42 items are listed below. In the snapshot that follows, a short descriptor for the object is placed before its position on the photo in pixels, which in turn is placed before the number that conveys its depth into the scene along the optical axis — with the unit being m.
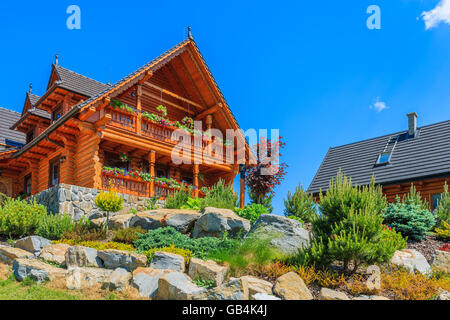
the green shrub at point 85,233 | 11.62
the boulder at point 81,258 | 9.59
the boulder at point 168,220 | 12.14
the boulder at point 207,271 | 8.25
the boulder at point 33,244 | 10.59
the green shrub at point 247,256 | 8.81
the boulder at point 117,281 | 8.31
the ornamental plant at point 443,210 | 13.71
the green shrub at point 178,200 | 14.64
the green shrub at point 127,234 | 11.36
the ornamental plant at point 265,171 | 17.69
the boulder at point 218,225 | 11.43
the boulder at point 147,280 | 8.18
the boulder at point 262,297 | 7.45
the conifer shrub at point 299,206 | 14.25
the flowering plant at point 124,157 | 18.00
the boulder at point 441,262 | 10.25
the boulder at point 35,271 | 8.70
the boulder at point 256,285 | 7.67
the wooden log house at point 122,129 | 16.28
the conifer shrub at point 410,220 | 12.18
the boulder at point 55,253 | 10.05
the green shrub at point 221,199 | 13.77
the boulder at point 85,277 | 8.42
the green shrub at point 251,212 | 12.66
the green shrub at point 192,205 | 14.17
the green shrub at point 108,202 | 12.70
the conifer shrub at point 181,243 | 10.05
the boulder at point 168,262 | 8.91
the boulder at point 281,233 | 9.86
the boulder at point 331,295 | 7.69
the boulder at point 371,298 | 7.77
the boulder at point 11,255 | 9.98
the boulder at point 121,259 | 9.26
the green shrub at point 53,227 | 11.90
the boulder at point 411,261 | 9.71
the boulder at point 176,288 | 7.57
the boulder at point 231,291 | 7.34
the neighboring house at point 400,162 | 19.30
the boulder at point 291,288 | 7.66
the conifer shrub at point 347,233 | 8.70
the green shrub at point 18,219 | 12.02
